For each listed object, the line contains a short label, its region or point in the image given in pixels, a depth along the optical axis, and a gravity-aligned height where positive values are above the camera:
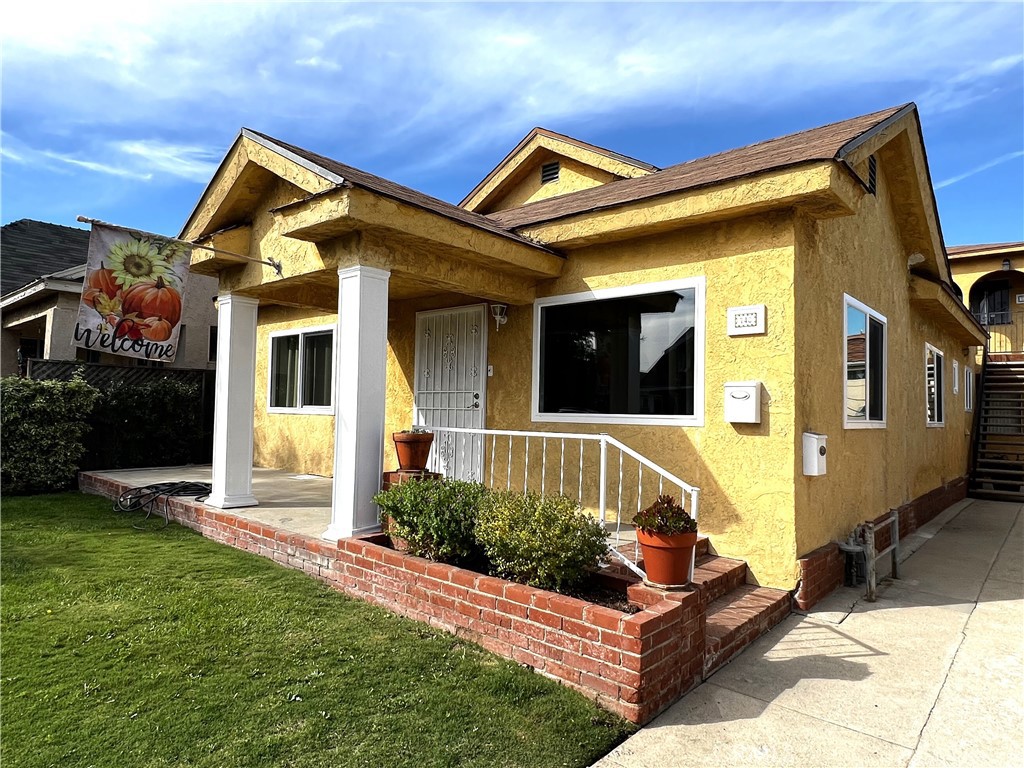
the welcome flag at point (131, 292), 6.13 +1.25
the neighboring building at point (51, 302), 12.41 +2.17
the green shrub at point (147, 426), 9.59 -0.40
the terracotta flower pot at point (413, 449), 5.24 -0.39
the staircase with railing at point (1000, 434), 12.55 -0.48
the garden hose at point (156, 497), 7.09 -1.13
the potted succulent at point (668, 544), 3.44 -0.77
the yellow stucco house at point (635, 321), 4.84 +0.87
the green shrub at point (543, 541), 3.67 -0.84
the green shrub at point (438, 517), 4.26 -0.80
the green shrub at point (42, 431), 8.27 -0.43
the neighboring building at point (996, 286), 17.78 +4.03
